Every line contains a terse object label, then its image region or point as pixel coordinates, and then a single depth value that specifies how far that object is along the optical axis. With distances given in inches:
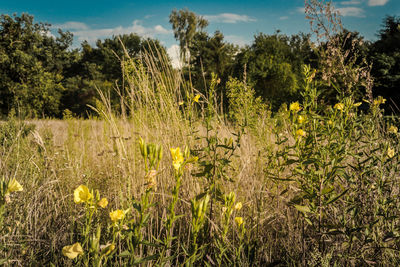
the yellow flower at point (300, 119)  44.3
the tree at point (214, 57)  661.5
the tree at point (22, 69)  527.8
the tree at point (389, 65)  395.2
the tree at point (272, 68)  512.7
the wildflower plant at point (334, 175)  41.7
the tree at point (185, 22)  865.5
